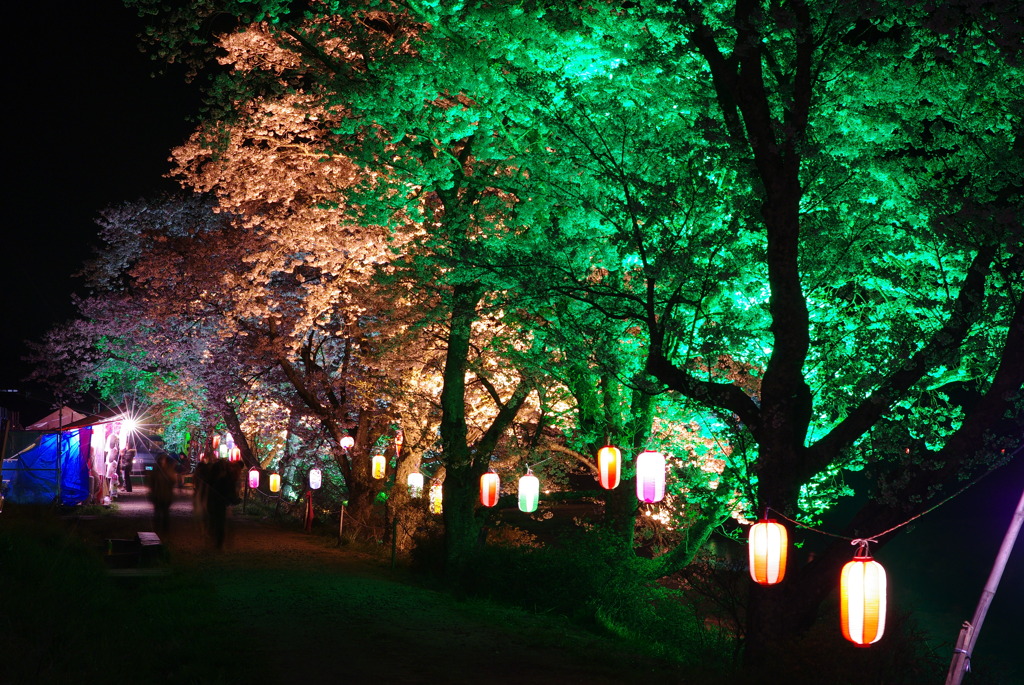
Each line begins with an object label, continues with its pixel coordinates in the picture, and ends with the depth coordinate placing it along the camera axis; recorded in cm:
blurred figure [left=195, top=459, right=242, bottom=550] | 1695
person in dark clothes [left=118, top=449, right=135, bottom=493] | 3797
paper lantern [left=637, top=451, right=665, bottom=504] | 1356
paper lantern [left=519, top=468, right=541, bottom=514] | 1655
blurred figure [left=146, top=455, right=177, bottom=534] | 1695
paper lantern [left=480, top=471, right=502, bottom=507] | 1762
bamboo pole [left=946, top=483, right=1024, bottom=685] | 912
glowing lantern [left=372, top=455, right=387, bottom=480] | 2366
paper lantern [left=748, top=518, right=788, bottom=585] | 845
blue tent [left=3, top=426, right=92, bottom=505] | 2391
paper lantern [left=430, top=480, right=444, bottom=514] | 2439
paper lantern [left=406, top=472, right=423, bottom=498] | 2338
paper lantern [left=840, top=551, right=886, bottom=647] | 765
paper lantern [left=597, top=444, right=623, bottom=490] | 1502
